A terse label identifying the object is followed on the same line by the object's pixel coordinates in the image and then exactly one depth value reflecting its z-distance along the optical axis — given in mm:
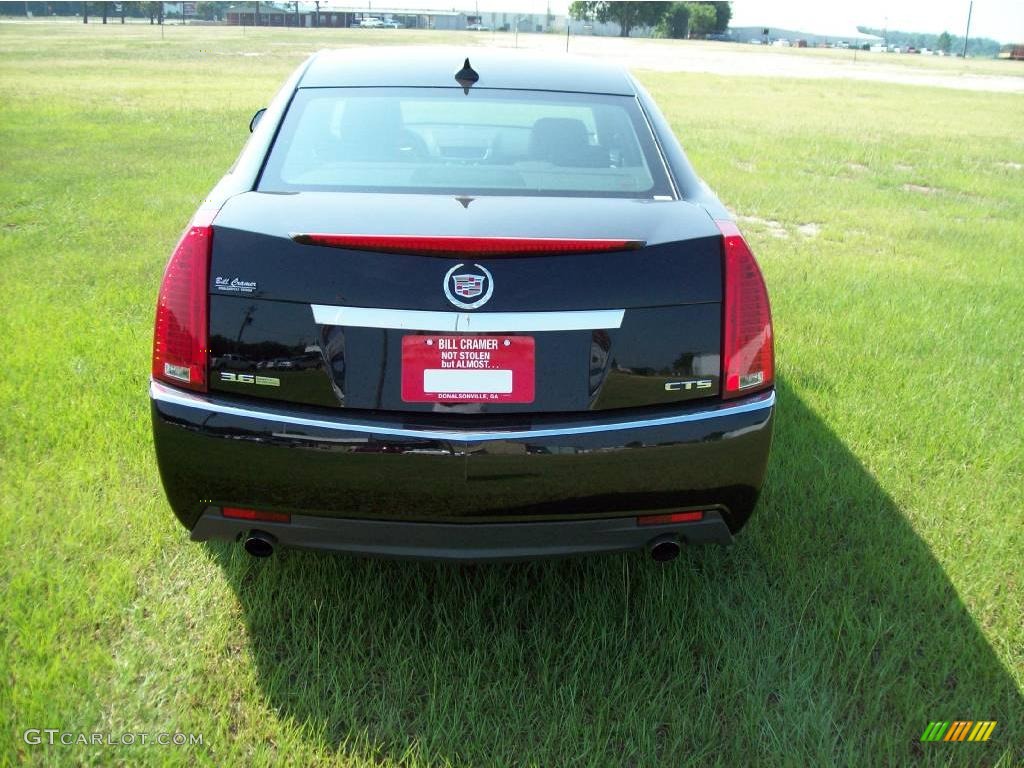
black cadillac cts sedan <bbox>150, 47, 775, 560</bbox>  2344
